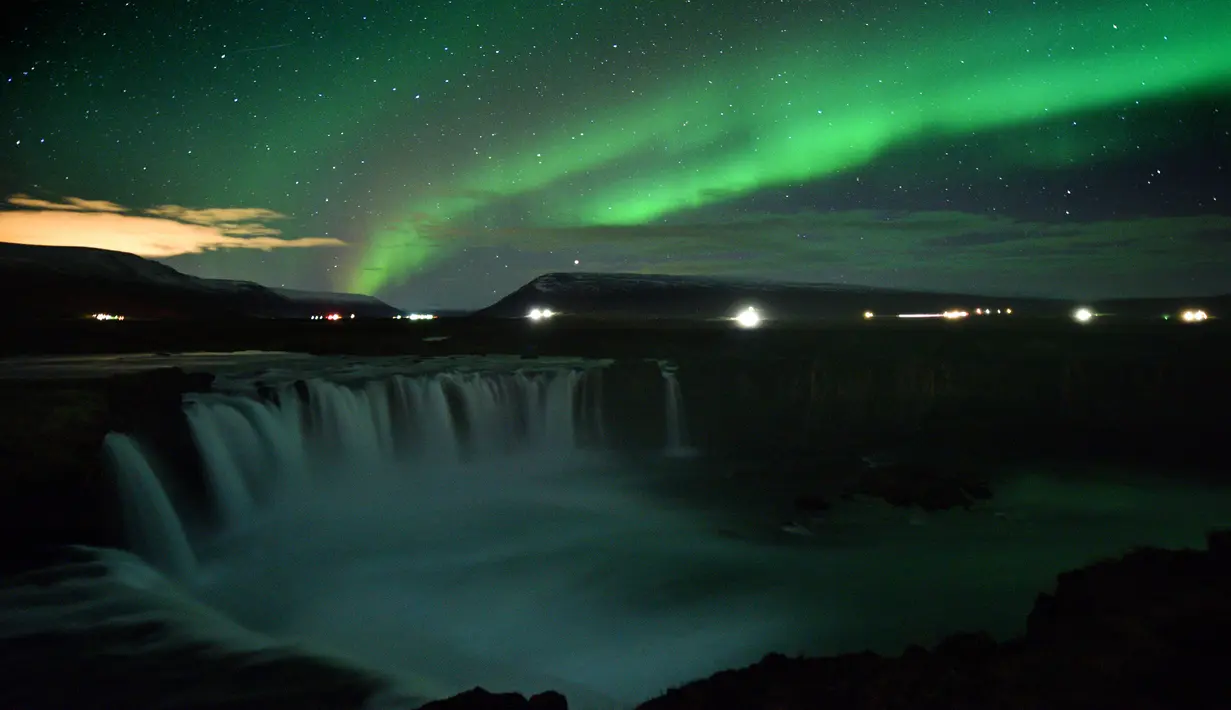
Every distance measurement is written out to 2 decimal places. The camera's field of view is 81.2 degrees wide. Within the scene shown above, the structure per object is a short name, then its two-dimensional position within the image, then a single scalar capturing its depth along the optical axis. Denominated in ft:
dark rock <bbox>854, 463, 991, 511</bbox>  69.05
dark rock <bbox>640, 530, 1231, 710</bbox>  22.52
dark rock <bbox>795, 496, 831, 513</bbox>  69.15
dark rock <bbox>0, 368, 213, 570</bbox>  38.04
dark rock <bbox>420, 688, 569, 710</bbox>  22.25
